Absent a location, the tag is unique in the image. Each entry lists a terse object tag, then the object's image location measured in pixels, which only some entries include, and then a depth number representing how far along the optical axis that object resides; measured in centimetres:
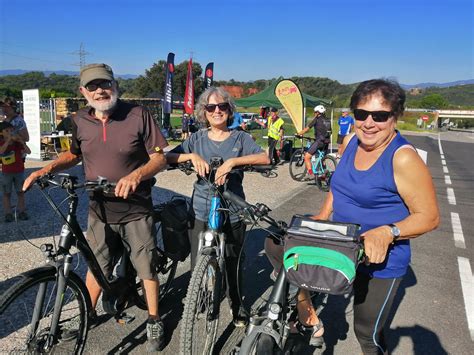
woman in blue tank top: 189
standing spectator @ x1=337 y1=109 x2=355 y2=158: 1468
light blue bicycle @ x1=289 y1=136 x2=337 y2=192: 995
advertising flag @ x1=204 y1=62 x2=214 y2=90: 2220
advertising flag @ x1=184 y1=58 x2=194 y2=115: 2094
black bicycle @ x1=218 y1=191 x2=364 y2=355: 180
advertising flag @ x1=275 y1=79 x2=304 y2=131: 1578
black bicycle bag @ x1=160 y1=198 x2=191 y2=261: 311
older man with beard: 267
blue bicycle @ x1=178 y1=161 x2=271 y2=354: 243
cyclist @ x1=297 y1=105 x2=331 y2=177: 1027
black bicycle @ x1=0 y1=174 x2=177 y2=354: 227
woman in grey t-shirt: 291
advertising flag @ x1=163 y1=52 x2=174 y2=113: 1939
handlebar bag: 174
